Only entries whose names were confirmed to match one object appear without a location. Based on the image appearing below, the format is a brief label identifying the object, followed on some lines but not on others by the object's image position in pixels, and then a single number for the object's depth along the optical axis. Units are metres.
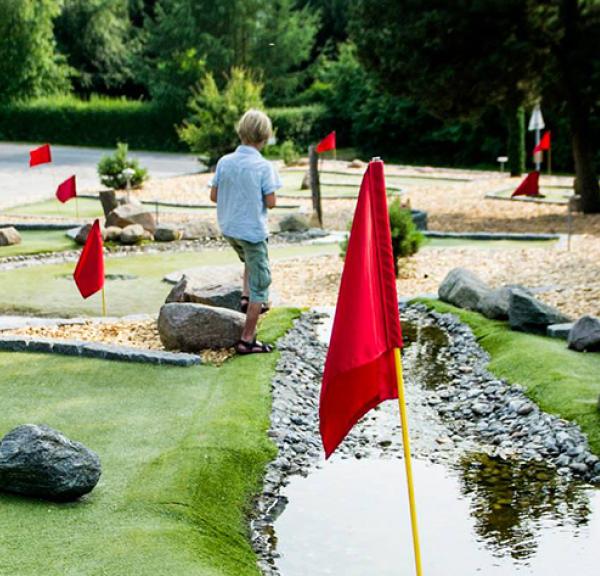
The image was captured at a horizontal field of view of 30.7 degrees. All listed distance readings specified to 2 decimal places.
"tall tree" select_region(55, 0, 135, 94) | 50.38
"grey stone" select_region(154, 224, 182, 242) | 17.23
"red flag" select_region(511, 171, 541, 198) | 17.98
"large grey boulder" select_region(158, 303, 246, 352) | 9.14
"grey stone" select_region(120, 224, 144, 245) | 16.78
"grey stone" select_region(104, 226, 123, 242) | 16.83
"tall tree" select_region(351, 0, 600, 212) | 19.23
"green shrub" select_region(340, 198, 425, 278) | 13.83
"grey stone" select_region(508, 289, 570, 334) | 9.90
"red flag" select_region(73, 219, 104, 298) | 10.30
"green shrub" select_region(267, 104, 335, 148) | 41.47
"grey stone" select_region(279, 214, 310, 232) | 18.30
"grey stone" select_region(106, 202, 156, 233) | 17.50
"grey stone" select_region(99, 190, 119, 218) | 19.16
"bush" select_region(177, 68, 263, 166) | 31.50
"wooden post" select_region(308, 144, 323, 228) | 18.58
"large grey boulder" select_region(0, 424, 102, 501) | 5.54
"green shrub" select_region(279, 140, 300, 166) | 34.16
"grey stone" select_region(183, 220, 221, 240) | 17.52
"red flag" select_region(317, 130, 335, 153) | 24.34
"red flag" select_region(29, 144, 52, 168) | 19.89
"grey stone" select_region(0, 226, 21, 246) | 16.64
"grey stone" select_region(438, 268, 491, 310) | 11.23
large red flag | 4.42
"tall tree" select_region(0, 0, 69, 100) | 45.72
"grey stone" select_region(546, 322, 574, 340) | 9.67
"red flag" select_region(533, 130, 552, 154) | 22.22
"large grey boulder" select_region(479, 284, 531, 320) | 10.56
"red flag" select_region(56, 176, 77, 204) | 18.00
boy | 8.43
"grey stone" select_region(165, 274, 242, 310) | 10.02
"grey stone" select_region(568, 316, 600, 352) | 9.08
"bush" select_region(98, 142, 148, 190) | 25.78
